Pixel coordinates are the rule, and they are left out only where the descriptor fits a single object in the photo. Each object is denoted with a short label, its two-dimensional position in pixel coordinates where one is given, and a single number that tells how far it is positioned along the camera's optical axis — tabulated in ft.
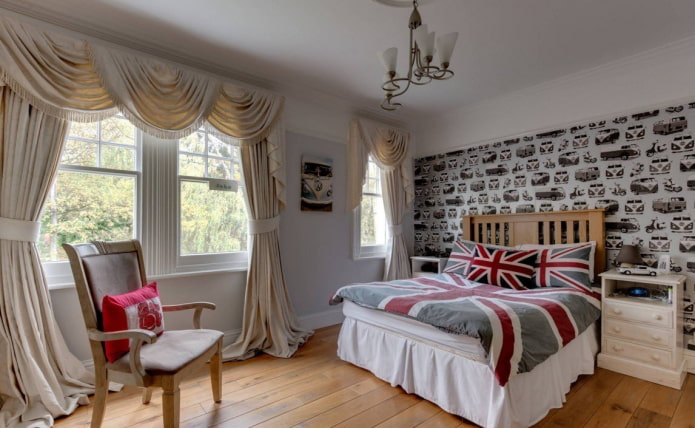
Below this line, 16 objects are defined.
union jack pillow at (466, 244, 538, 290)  9.48
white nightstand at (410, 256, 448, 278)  13.04
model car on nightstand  8.18
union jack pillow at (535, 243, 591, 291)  9.02
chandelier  5.78
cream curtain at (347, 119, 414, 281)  12.83
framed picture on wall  11.58
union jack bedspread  5.87
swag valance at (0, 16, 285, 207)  6.73
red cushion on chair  5.61
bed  5.99
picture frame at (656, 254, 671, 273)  8.45
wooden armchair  5.25
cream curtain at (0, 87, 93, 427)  6.28
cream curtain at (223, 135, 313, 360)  9.80
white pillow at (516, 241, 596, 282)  9.46
